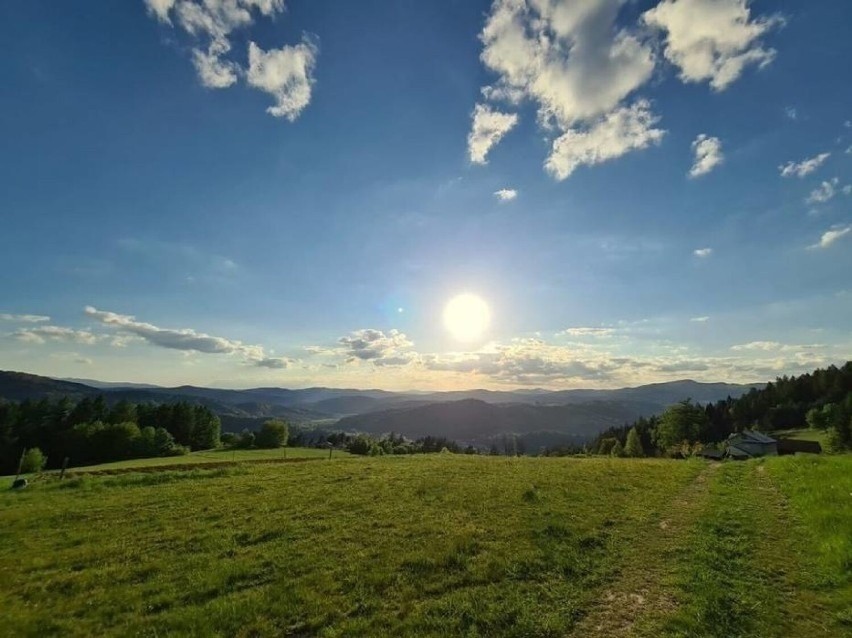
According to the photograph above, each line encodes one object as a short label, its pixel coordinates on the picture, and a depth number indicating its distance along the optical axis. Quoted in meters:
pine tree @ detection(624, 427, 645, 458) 130.12
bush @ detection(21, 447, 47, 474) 89.31
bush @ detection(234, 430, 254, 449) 116.06
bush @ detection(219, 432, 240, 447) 137.68
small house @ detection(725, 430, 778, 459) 86.00
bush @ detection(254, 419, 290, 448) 124.09
